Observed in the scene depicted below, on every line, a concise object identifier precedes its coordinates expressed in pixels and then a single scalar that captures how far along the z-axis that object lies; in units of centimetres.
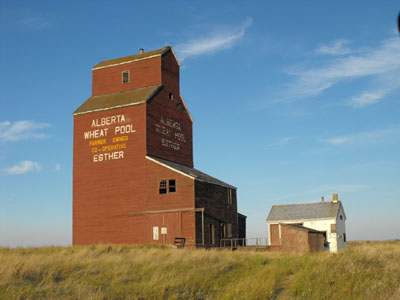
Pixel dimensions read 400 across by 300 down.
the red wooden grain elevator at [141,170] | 3628
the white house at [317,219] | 4647
